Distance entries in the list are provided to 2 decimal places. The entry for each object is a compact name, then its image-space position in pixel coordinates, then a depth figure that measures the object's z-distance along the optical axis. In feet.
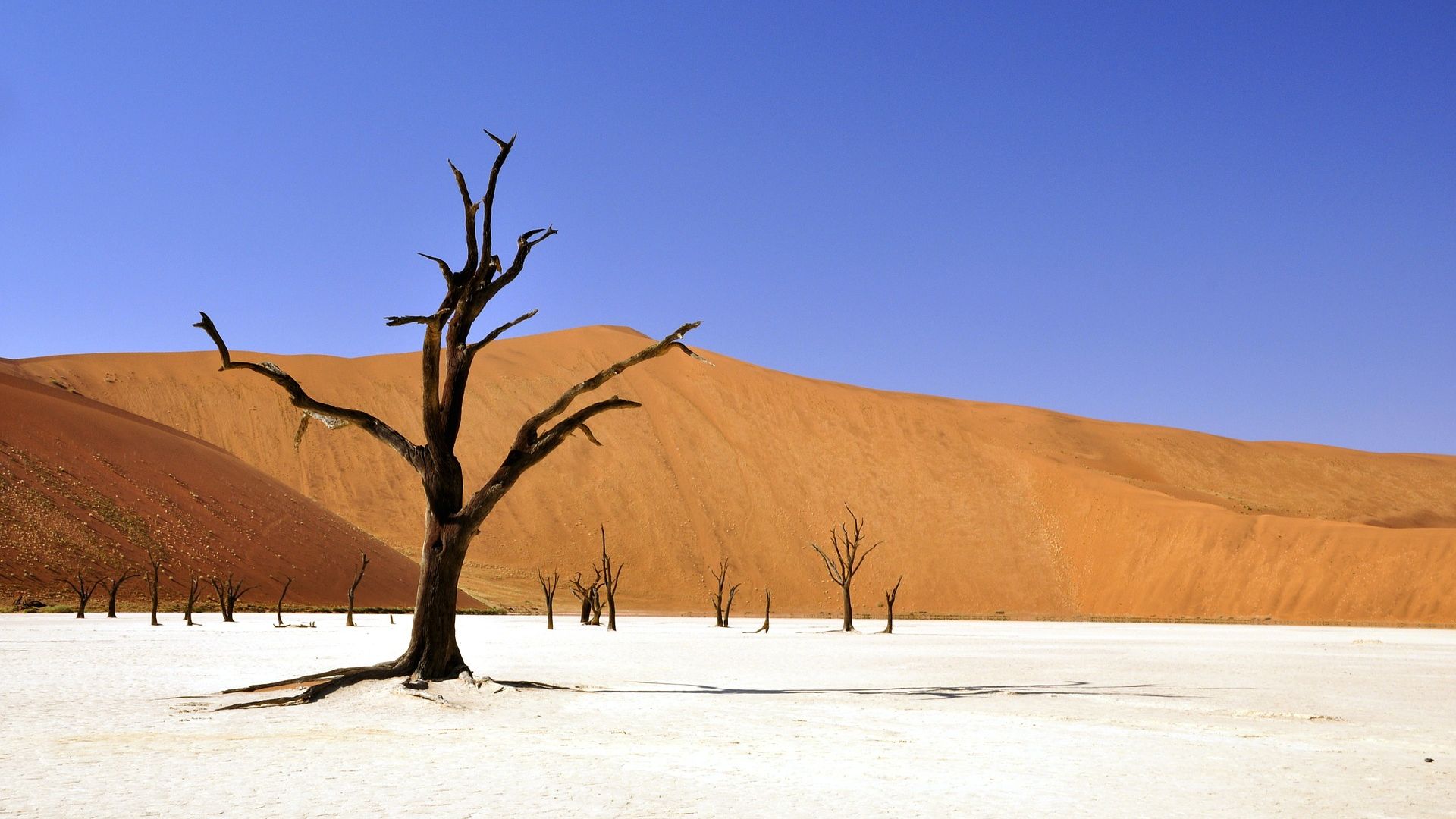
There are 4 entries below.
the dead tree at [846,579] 116.88
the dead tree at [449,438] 47.67
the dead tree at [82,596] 121.90
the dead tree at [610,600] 116.66
